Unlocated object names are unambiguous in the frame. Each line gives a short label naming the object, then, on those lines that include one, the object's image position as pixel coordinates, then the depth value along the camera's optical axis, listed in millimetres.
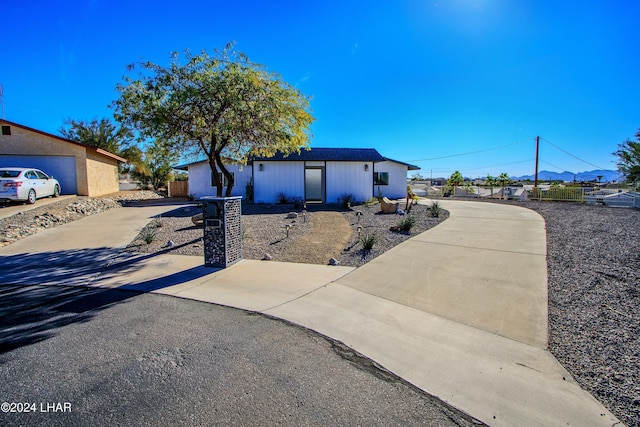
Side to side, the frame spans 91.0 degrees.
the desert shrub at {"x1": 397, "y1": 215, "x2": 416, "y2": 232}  10055
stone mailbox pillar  6676
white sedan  12562
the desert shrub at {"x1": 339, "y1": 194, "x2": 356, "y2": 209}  17500
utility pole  32688
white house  19531
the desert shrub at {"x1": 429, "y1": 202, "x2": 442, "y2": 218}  13266
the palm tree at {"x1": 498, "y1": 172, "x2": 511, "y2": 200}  36312
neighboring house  16938
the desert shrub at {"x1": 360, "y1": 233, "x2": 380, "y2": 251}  7882
